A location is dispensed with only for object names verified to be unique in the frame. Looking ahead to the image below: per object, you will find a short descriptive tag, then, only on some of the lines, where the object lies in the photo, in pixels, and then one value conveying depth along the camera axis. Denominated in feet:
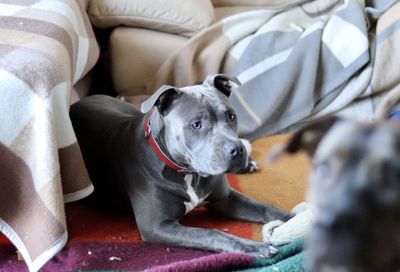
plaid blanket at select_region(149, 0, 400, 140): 8.51
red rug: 5.65
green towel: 5.40
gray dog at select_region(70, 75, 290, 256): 6.05
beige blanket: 5.72
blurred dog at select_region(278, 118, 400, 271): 3.01
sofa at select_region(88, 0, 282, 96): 8.89
